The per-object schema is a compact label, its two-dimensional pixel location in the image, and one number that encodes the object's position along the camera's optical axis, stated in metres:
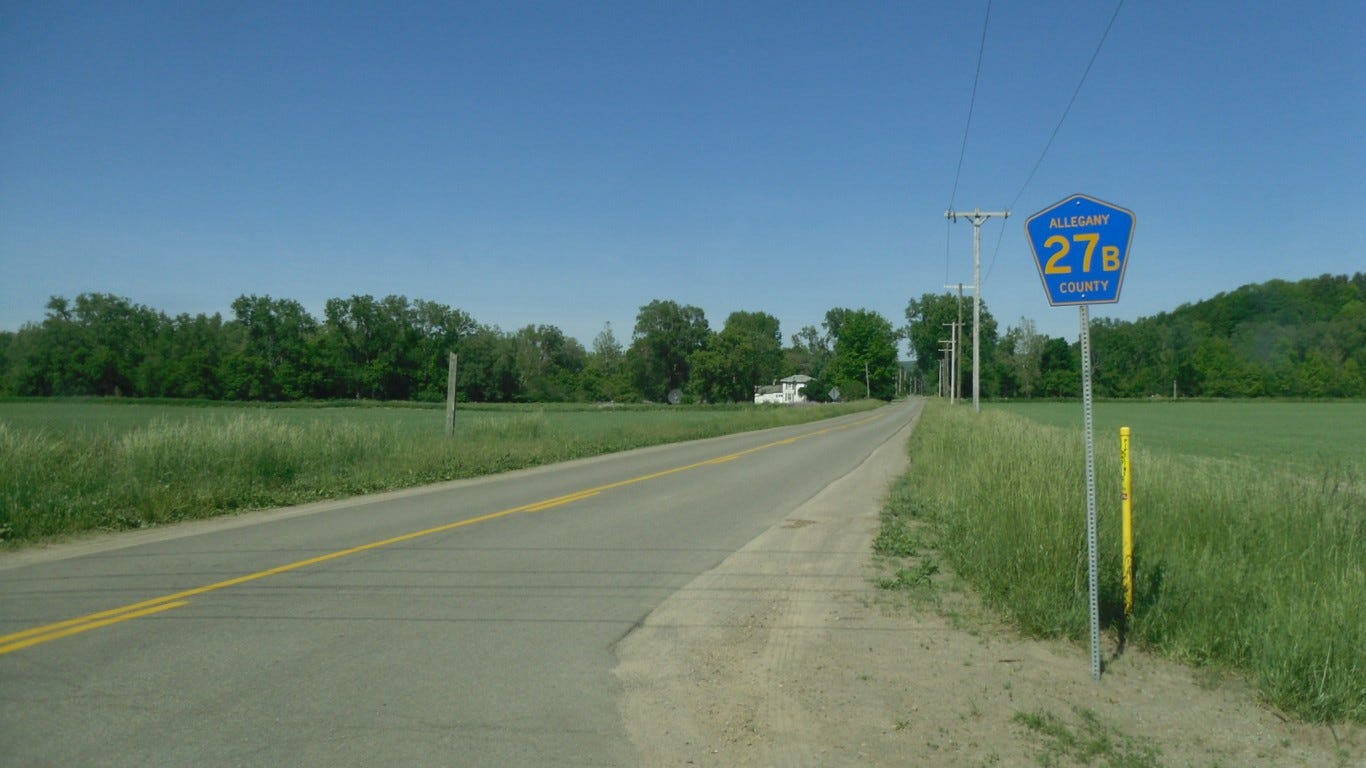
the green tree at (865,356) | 136.12
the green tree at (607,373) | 124.19
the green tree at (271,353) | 85.12
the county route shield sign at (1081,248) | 5.43
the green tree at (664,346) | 123.94
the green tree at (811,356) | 191.62
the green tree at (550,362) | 125.81
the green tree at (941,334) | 128.88
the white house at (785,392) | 154.25
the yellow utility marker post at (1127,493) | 5.69
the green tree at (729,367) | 113.69
